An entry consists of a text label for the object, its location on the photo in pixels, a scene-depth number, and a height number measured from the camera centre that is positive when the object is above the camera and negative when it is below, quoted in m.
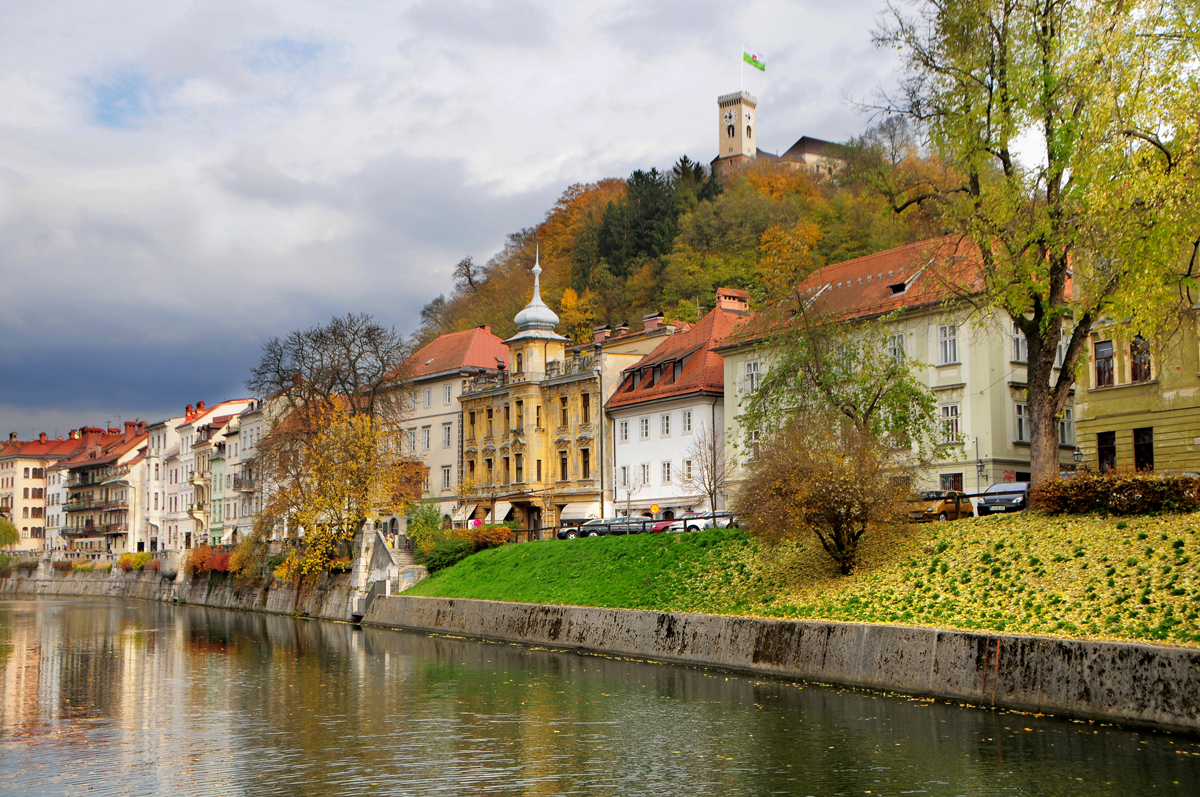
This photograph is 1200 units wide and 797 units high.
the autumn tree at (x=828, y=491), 29.95 +0.53
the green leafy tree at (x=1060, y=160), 24.19 +8.47
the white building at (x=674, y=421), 61.47 +5.27
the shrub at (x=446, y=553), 53.81 -1.78
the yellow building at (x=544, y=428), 69.69 +5.68
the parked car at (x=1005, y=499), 34.81 +0.31
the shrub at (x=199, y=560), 77.19 -2.84
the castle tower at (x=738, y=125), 182.75 +63.19
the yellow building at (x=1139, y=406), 38.31 +3.61
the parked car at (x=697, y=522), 47.41 -0.41
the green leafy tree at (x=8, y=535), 122.16 -1.47
